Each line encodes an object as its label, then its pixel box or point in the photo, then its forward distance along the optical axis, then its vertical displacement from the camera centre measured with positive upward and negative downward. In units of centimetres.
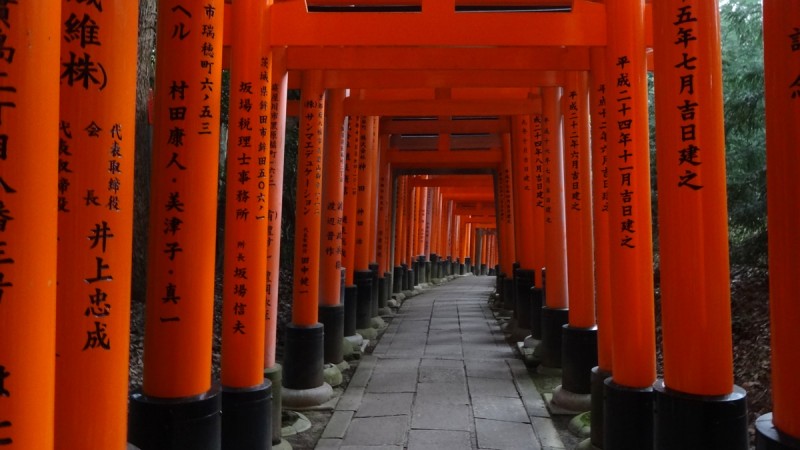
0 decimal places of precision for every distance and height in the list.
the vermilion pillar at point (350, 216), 807 +57
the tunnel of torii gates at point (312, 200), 151 +26
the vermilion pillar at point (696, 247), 276 +7
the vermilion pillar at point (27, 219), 142 +9
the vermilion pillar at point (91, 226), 193 +10
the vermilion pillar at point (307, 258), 536 +1
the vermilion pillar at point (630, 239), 353 +13
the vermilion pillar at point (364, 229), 888 +45
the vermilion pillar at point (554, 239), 607 +21
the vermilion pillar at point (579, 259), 508 +2
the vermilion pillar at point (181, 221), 280 +17
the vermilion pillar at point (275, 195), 442 +46
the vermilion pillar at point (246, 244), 363 +9
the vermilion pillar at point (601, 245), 411 +11
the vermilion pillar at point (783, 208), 208 +18
